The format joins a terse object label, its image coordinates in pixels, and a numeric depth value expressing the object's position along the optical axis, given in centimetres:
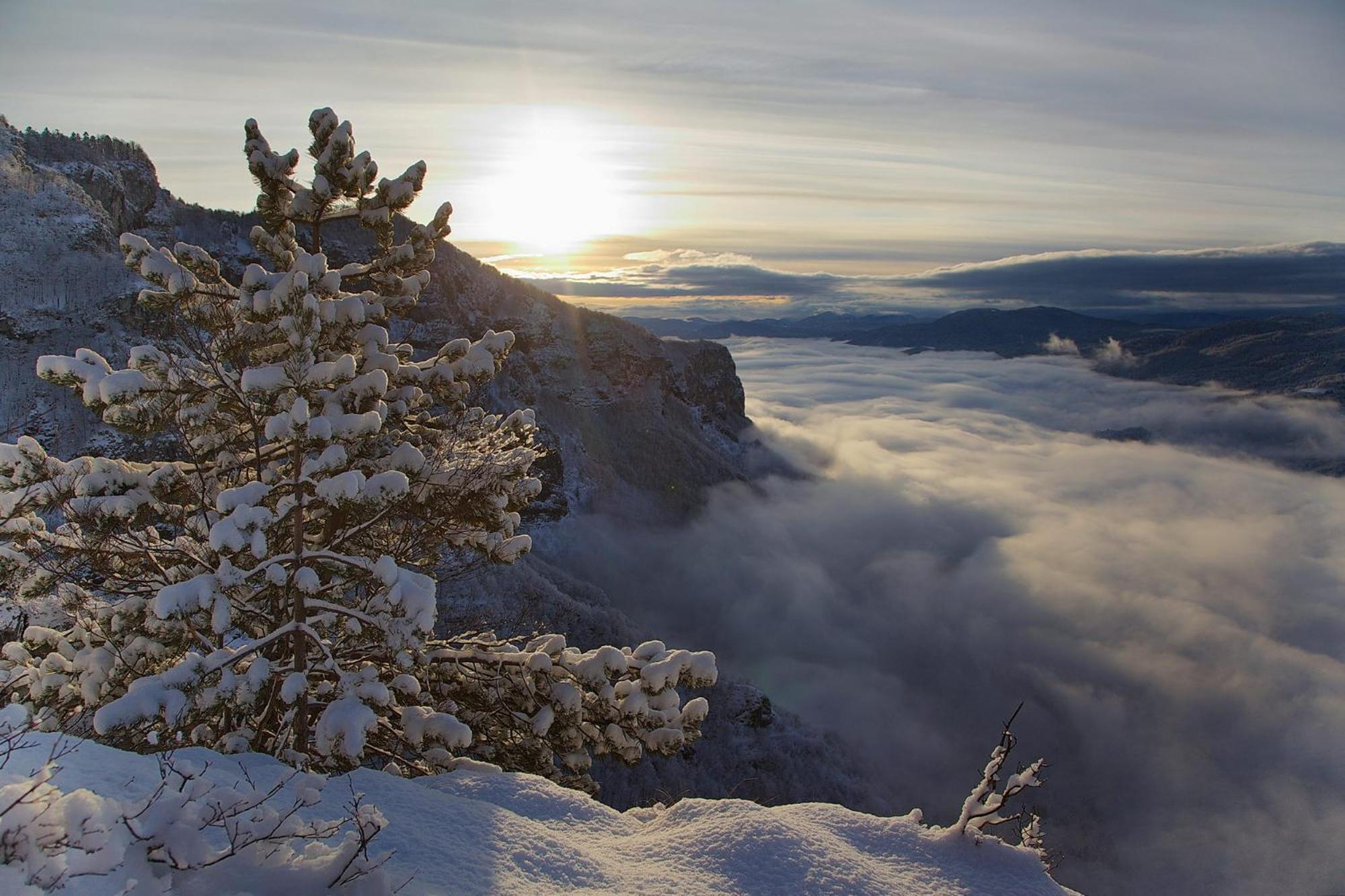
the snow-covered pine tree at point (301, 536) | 643
